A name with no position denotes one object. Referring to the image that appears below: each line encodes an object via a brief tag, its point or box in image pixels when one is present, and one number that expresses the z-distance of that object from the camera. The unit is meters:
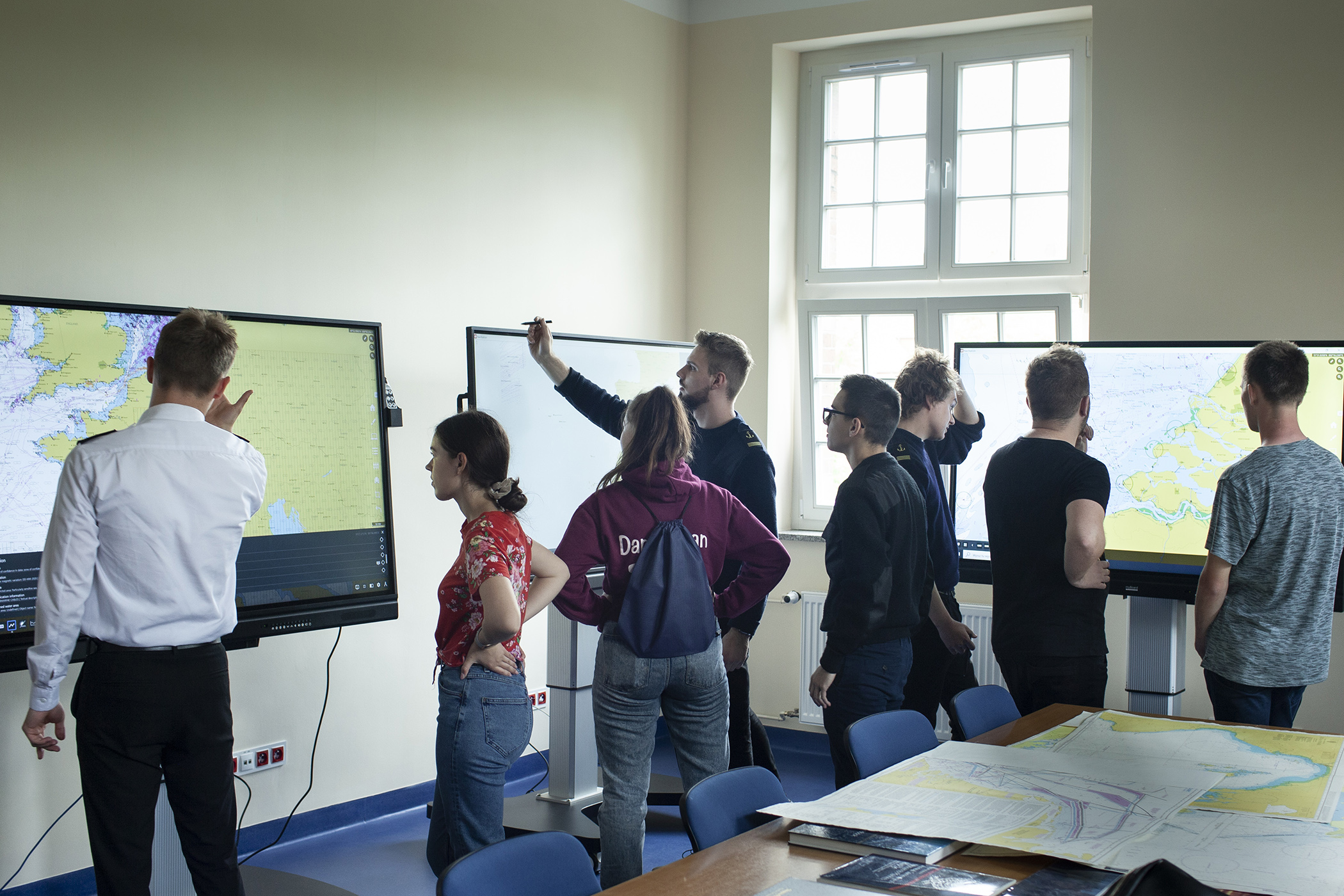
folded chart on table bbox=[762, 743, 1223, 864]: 1.73
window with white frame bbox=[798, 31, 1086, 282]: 5.01
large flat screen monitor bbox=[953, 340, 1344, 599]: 3.61
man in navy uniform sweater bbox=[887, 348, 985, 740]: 3.43
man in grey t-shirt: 2.85
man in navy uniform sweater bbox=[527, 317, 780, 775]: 3.42
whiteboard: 3.71
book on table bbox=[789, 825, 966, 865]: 1.67
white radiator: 4.83
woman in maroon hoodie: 2.72
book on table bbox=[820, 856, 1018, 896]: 1.55
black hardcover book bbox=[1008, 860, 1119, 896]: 1.54
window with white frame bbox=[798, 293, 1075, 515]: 5.05
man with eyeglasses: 2.81
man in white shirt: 2.25
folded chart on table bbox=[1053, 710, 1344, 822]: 1.93
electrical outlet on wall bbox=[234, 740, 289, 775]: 3.65
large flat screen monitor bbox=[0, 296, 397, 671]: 2.69
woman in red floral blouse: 2.48
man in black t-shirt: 2.86
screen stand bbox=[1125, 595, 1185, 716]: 3.61
